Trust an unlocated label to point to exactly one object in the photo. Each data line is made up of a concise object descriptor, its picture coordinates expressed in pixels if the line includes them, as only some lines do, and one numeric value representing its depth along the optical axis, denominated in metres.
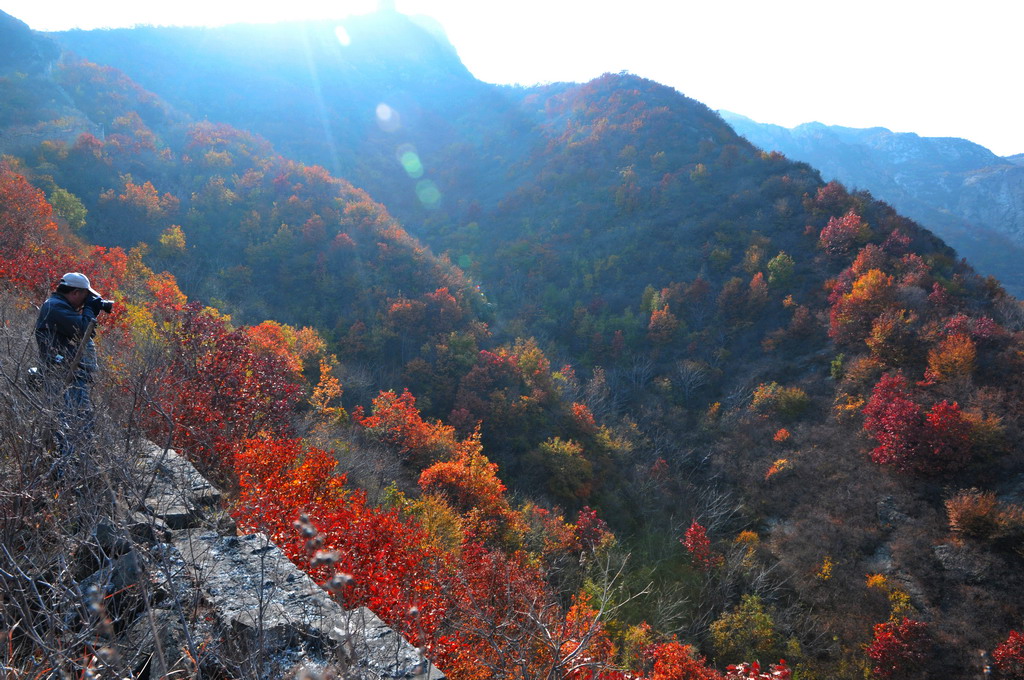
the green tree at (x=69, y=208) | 21.84
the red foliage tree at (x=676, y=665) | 9.92
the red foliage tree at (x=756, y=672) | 8.12
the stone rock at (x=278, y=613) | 3.08
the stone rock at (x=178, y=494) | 4.19
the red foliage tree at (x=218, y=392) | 7.03
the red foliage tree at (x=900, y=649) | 11.30
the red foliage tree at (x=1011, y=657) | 10.21
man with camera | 4.05
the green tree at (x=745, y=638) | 12.74
